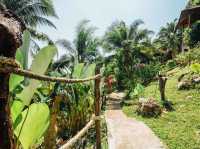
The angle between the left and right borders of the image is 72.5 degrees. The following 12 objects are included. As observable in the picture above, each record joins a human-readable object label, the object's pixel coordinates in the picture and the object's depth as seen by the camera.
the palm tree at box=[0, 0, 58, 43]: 7.89
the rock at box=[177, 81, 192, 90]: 4.88
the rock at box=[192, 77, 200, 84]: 4.84
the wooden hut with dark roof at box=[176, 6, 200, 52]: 7.02
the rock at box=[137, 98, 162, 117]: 3.62
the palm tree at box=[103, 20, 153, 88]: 8.27
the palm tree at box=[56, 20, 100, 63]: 9.61
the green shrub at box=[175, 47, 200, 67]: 5.91
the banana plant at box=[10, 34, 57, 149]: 0.70
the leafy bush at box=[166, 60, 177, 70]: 8.83
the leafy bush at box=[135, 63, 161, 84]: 7.93
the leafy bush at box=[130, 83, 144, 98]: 5.60
